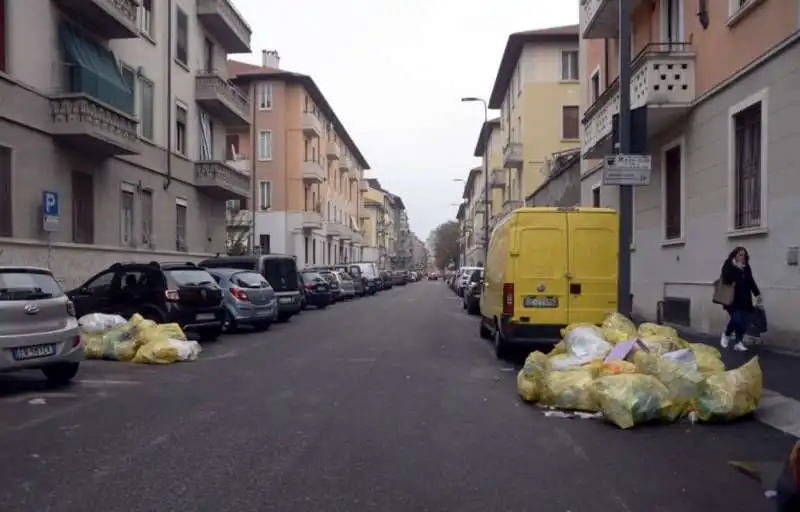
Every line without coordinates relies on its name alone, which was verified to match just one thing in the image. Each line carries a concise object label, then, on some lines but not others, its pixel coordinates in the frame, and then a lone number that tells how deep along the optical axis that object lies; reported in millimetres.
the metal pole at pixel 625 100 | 12680
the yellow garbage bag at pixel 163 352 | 12617
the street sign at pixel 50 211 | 15469
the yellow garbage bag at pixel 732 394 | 7781
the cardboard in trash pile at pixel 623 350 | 8988
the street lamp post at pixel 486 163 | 44000
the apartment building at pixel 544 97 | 42750
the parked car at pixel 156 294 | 14602
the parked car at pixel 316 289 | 28953
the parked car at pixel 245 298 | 17891
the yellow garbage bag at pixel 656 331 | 10712
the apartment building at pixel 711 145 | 11859
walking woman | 11742
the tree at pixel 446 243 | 132650
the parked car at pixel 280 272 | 20969
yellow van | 11922
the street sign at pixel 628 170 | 12273
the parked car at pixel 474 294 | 24500
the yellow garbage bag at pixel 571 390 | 8289
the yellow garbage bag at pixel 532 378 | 8867
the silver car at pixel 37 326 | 9188
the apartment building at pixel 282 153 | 49656
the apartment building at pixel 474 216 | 75875
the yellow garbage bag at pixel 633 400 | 7598
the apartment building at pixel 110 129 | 17266
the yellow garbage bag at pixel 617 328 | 10469
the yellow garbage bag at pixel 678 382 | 7824
